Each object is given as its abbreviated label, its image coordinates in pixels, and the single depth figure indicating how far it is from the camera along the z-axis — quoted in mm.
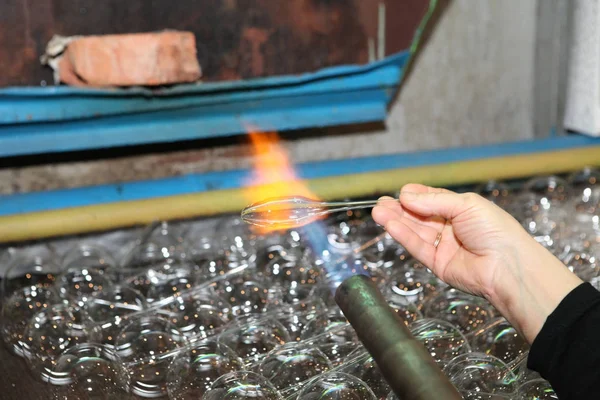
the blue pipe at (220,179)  2006
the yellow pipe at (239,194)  1880
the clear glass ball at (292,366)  1215
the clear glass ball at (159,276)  1623
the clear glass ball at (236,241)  1790
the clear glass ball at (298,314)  1429
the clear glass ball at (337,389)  1095
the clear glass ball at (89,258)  1780
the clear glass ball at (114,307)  1490
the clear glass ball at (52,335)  1397
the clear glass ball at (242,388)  1128
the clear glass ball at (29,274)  1729
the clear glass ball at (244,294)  1562
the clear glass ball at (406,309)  1425
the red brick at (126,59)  2002
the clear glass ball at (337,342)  1316
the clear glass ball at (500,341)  1302
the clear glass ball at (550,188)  2158
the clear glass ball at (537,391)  1155
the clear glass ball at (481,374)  1151
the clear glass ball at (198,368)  1216
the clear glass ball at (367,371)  1164
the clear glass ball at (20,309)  1510
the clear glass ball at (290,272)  1638
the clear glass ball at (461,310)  1420
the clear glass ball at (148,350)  1298
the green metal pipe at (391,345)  919
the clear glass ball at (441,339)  1259
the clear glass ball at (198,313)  1468
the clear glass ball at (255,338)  1332
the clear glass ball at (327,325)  1376
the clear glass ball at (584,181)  2197
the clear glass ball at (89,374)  1254
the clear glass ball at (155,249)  1834
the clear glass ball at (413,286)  1523
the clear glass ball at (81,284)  1625
